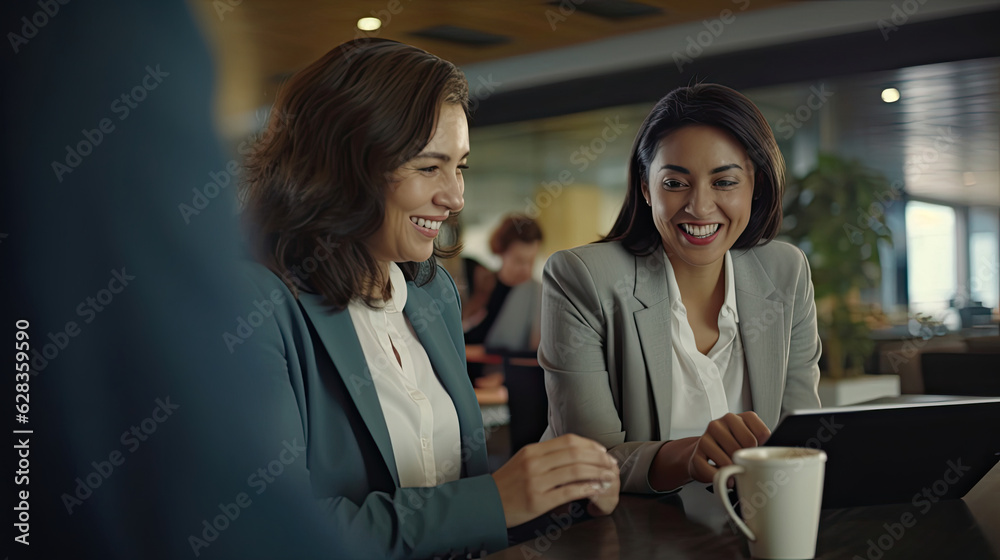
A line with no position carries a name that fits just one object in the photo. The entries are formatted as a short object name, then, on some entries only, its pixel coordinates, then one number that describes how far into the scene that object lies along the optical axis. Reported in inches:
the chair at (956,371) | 113.3
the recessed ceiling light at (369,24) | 218.2
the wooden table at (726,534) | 37.6
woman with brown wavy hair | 40.7
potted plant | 200.4
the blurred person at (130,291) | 16.3
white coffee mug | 33.9
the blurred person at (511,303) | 215.0
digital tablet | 39.0
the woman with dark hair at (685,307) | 68.2
